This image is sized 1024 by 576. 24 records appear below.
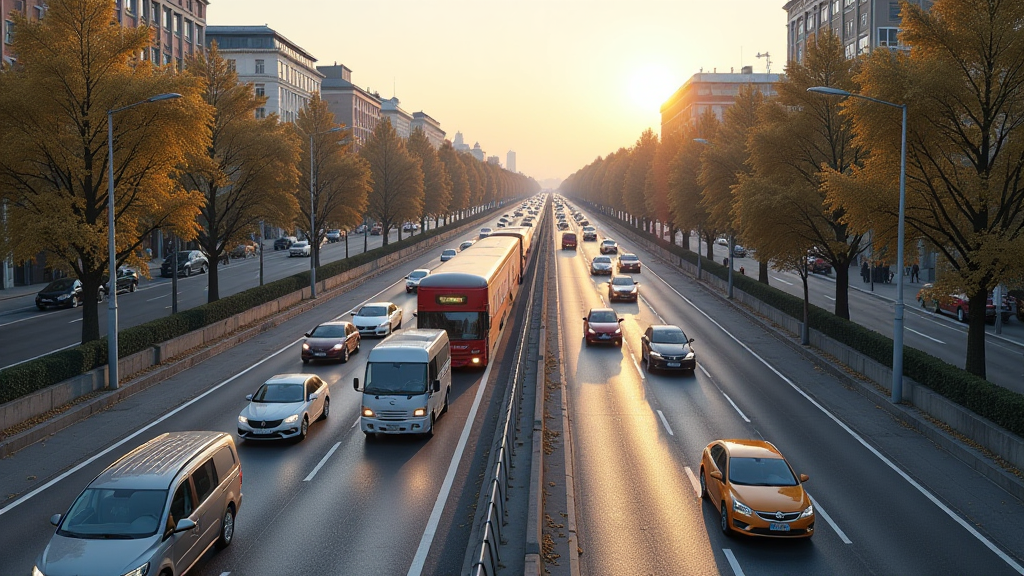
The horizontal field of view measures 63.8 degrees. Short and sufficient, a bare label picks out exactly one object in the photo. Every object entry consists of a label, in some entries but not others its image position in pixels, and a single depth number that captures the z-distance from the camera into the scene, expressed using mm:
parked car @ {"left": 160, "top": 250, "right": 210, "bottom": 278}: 64688
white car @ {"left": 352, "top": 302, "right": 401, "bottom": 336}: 38312
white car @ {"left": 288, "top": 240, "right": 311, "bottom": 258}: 84562
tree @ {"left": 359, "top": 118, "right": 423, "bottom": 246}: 81500
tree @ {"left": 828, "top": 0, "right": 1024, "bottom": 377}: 24672
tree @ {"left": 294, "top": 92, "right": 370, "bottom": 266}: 60094
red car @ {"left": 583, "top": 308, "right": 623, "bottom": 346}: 36031
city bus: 30000
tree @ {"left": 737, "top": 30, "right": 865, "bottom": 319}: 37469
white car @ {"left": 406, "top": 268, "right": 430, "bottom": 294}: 54500
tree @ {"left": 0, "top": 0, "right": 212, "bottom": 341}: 27578
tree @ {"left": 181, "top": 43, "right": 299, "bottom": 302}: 42531
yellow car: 14789
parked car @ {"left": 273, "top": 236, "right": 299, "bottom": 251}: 95638
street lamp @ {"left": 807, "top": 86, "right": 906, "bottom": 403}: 25484
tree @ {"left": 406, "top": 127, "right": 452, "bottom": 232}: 99375
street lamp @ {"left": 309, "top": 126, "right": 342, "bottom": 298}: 49875
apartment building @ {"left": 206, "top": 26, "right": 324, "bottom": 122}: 121562
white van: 21562
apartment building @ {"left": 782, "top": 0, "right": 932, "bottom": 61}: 77125
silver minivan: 11508
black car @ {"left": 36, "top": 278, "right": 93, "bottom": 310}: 46875
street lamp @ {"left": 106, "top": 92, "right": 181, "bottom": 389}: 26281
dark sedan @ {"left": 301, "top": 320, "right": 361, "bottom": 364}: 31953
